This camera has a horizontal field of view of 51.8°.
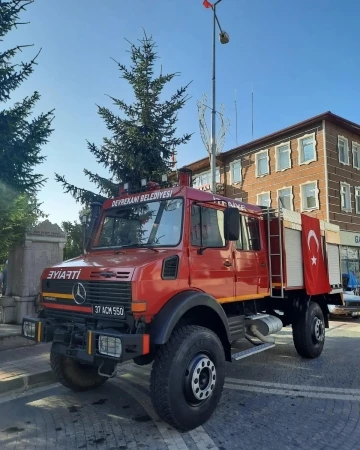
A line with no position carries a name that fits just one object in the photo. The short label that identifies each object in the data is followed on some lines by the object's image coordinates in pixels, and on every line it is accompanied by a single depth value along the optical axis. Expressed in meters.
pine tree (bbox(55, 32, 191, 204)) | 10.17
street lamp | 12.35
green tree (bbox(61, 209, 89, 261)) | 10.54
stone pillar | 9.45
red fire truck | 3.92
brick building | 24.41
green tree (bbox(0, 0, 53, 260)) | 7.04
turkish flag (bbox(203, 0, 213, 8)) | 12.82
